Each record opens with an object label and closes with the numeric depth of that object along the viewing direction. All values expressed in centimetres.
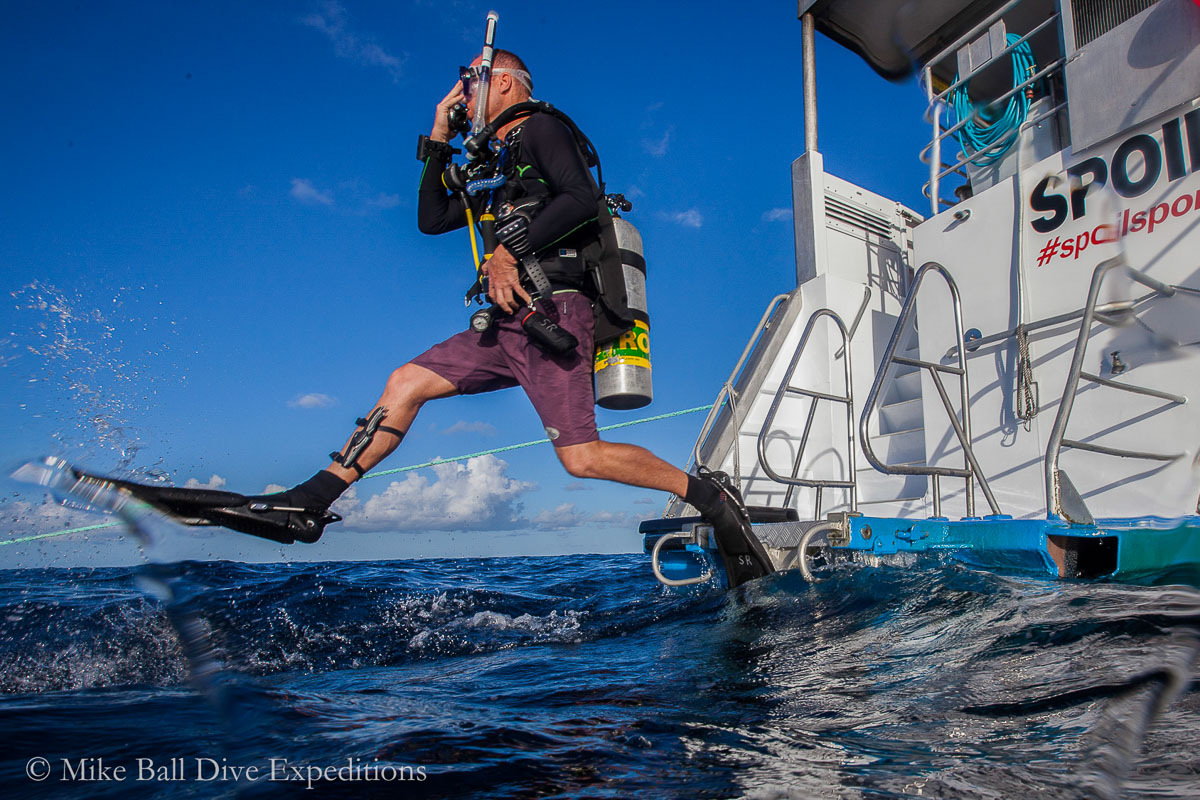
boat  266
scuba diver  256
